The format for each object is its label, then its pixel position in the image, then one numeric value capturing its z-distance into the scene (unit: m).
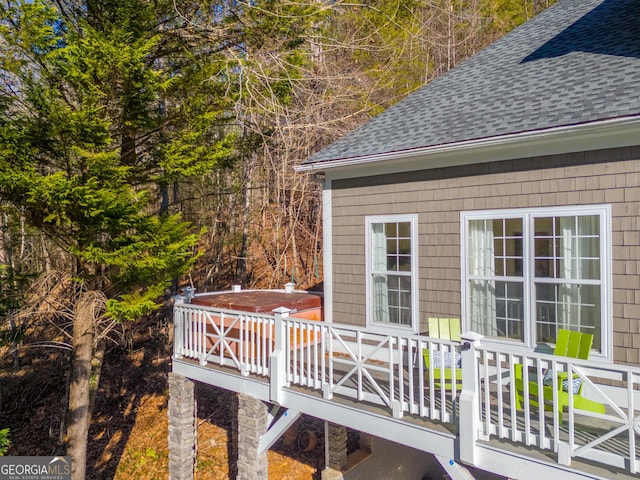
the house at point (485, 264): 4.18
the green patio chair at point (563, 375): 4.35
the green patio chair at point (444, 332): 5.66
